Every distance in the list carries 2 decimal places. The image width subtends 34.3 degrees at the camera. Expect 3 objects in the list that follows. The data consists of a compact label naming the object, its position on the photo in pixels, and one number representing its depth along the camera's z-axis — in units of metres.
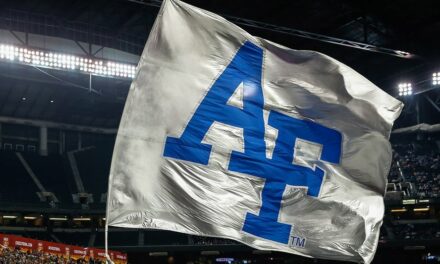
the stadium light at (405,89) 43.53
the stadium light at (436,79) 42.59
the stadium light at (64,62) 35.47
